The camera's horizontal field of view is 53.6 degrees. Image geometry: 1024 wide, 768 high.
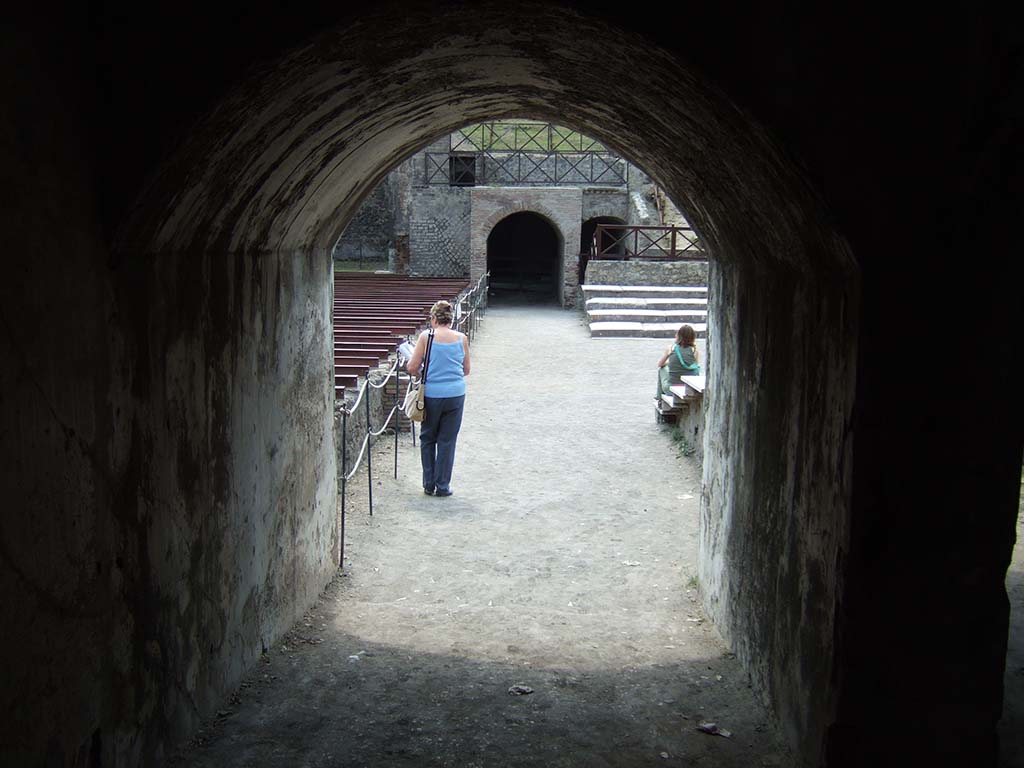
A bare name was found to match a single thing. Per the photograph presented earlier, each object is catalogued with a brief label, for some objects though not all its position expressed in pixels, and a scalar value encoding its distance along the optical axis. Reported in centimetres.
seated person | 1093
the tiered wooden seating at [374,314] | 1180
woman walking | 827
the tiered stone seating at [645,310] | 1933
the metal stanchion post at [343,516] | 677
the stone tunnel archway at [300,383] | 314
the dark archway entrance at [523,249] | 3180
